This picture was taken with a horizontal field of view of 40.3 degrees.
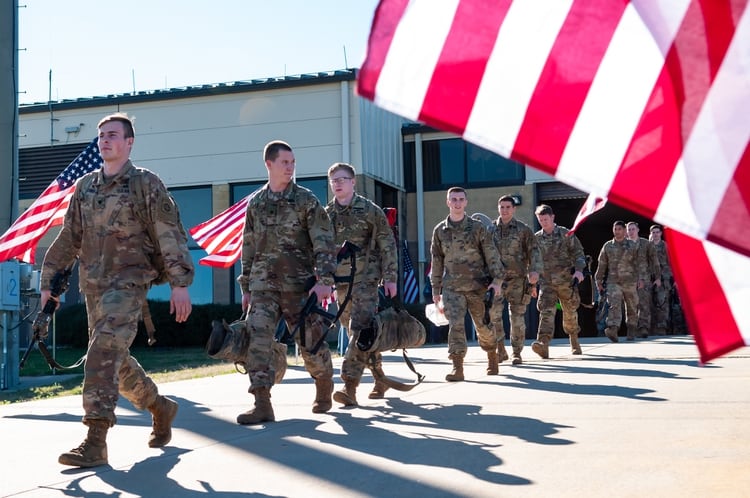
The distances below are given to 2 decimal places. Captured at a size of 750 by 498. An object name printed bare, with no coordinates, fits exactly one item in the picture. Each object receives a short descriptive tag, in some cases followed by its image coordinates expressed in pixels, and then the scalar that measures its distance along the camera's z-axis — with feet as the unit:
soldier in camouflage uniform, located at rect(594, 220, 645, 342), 66.49
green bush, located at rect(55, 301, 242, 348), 84.94
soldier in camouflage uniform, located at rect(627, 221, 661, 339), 69.82
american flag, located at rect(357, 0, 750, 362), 8.81
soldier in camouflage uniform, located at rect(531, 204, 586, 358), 50.60
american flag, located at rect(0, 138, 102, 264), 42.78
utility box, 42.68
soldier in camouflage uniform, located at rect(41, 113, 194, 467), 19.08
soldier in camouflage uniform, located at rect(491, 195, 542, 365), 44.57
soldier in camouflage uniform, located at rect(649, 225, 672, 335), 77.87
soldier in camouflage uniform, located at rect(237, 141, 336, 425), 24.70
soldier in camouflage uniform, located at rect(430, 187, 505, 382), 36.81
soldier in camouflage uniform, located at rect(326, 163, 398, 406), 28.89
